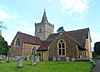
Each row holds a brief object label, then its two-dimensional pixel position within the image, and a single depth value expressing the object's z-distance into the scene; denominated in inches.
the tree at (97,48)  875.3
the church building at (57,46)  564.9
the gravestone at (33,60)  401.3
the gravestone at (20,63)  351.7
